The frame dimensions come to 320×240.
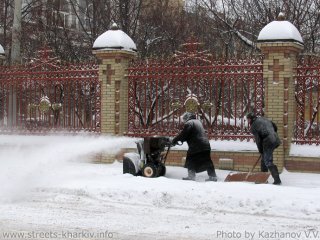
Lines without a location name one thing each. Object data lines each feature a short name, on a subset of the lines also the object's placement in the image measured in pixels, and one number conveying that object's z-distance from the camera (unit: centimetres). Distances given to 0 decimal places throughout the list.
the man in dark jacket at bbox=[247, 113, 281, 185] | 1073
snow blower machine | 1152
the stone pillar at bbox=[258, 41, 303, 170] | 1188
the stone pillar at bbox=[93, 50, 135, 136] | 1353
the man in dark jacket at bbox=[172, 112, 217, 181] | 1140
